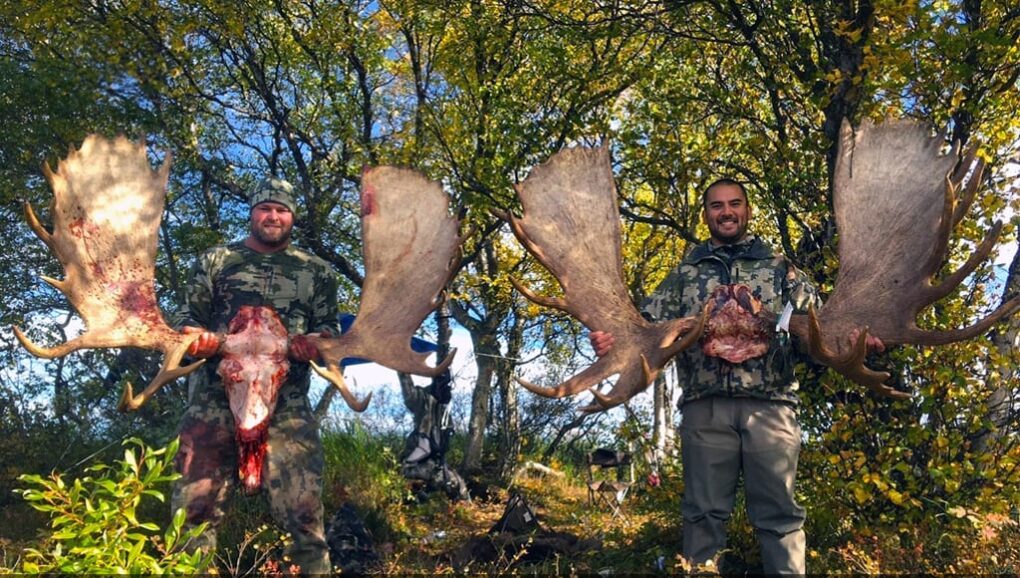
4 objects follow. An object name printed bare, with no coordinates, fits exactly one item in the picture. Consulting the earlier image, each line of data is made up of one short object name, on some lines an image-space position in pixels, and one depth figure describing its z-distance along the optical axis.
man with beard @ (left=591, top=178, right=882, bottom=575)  3.97
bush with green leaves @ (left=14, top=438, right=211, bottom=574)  2.62
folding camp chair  9.45
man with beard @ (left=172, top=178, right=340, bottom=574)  4.22
